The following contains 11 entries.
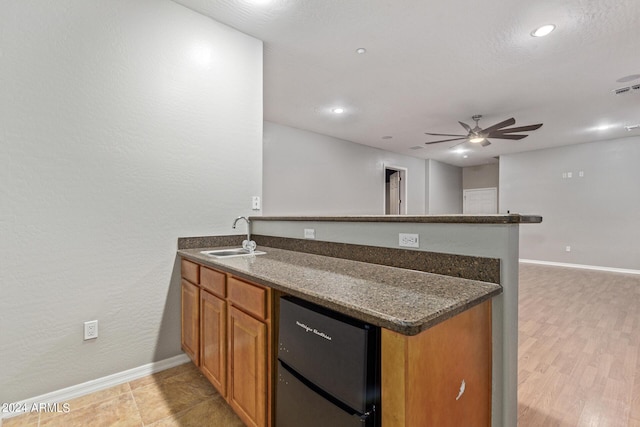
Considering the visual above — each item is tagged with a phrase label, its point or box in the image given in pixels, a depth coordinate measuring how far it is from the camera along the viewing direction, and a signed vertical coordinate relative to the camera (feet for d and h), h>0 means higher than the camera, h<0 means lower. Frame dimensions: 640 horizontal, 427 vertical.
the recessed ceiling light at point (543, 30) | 8.25 +5.24
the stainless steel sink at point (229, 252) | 7.06 -0.98
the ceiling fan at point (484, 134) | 14.58 +4.07
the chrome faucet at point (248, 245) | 7.50 -0.82
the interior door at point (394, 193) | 25.48 +1.76
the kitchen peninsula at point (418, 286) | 2.83 -0.95
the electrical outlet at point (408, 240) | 4.86 -0.45
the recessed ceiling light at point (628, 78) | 11.01 +5.14
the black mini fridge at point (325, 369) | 2.91 -1.72
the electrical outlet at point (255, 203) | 8.79 +0.30
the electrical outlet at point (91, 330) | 6.23 -2.49
